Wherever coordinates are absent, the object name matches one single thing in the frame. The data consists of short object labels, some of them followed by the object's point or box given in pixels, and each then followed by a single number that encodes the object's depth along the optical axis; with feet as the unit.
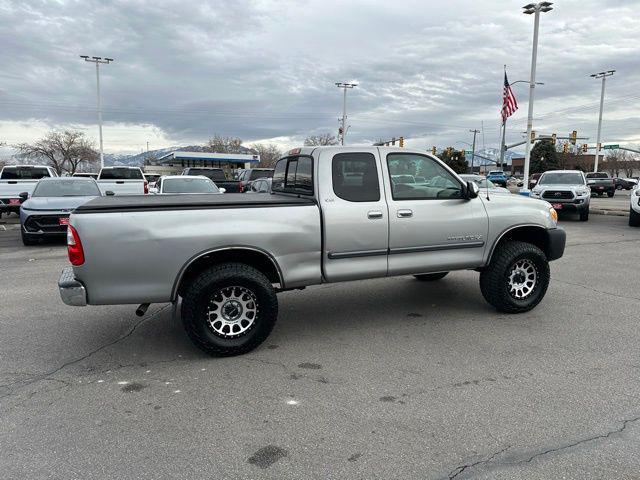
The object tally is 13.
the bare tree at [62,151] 245.65
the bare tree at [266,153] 354.11
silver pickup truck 13.44
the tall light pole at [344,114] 172.74
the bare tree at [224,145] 369.53
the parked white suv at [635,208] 46.75
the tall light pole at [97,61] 142.41
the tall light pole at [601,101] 168.55
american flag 84.38
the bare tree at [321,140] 274.05
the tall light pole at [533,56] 78.84
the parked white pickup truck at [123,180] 55.88
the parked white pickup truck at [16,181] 52.60
